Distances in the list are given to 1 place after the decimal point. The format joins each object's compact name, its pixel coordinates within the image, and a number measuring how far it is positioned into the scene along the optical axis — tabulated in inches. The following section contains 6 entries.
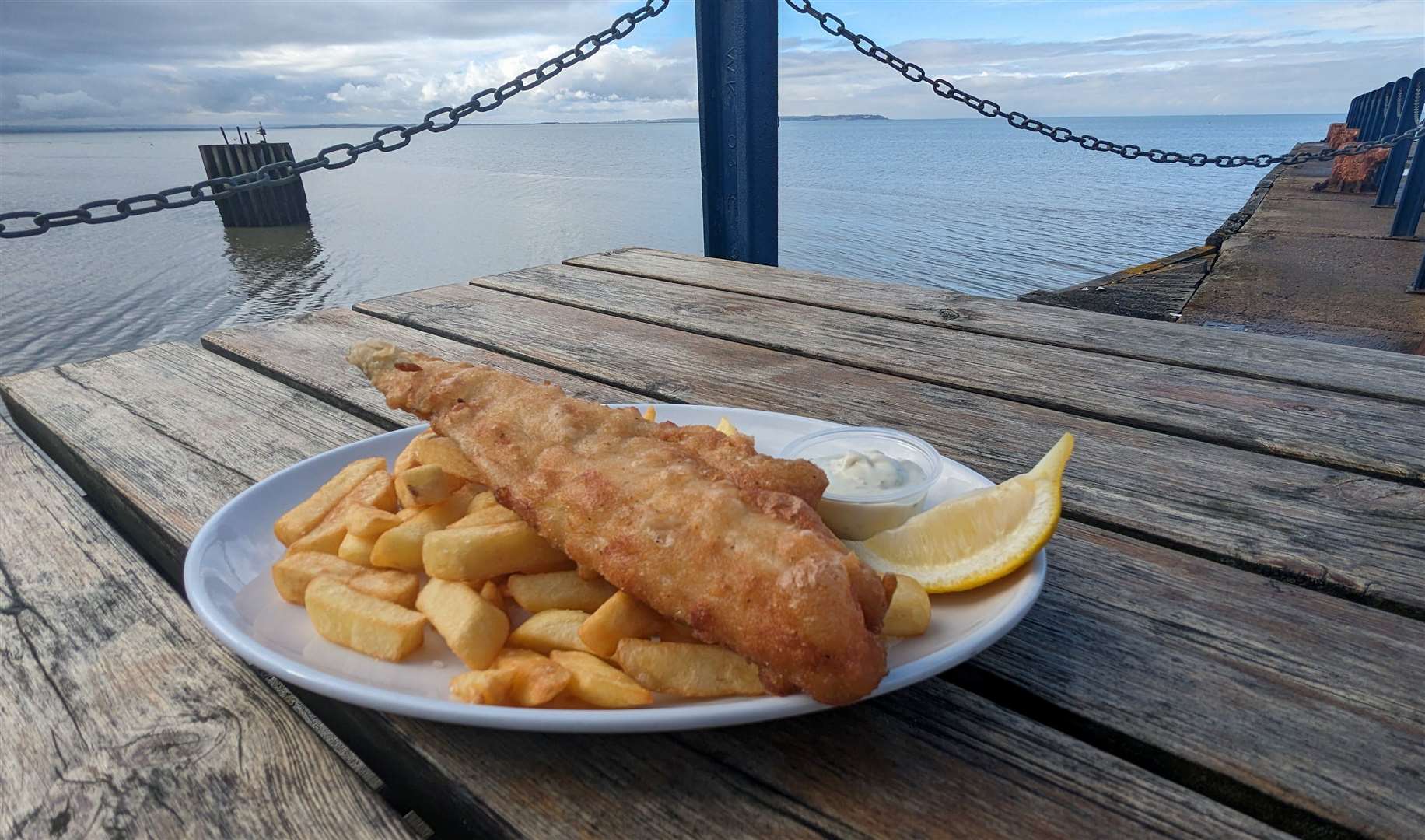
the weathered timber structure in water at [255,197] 737.3
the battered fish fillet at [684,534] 12.2
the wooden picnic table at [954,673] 12.9
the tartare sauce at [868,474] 18.9
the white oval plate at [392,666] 12.1
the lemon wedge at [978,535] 15.5
